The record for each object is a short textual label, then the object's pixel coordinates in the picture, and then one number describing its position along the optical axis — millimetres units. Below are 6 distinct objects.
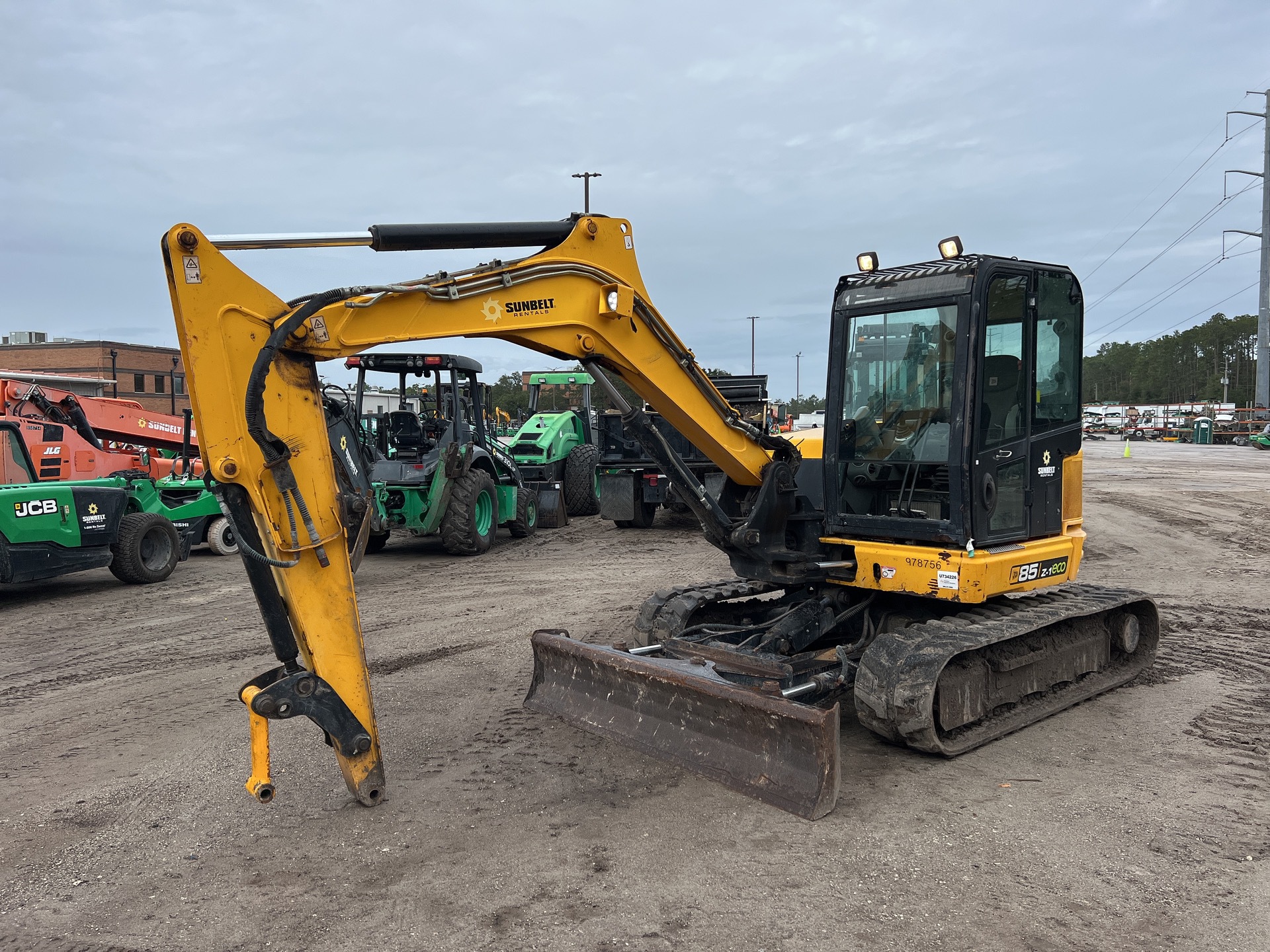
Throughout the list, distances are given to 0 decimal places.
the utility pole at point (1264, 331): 48844
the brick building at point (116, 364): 49625
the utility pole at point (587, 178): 28703
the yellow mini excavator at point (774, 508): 4062
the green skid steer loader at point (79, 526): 9688
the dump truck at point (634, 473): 14352
